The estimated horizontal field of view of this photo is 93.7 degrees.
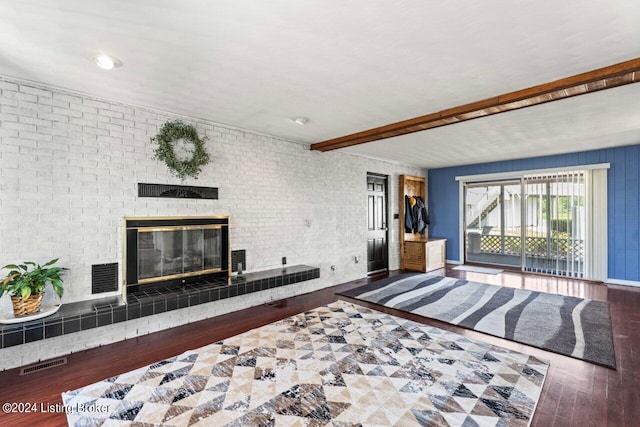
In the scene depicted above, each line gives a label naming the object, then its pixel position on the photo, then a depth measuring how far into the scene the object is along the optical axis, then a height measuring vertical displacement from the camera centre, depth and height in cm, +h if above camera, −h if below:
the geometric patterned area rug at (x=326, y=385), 196 -132
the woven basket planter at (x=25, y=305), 247 -76
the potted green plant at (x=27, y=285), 242 -59
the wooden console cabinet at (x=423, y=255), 670 -95
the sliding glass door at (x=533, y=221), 604 -16
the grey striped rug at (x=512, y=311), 306 -130
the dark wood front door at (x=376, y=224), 639 -21
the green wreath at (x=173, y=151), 345 +77
